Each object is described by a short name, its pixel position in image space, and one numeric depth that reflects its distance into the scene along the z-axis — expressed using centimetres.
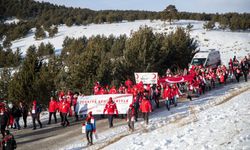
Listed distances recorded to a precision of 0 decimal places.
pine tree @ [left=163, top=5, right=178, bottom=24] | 9375
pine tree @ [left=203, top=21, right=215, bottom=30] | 8456
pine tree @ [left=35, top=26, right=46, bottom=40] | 9238
